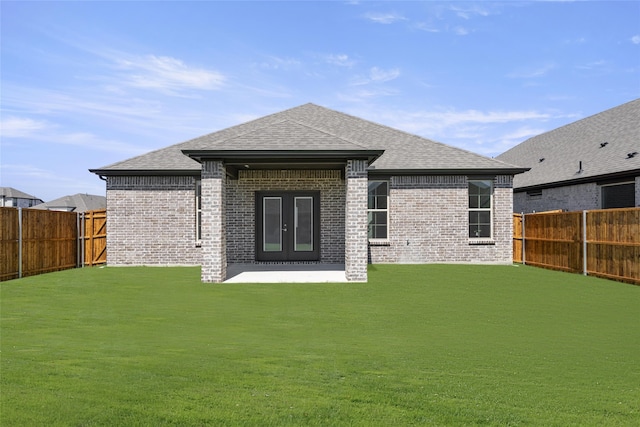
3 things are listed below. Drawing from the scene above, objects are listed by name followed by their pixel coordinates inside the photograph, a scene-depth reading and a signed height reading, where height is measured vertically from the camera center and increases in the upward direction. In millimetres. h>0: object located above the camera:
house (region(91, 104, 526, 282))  18438 +564
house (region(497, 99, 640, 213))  20078 +2769
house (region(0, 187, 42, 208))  65012 +4209
